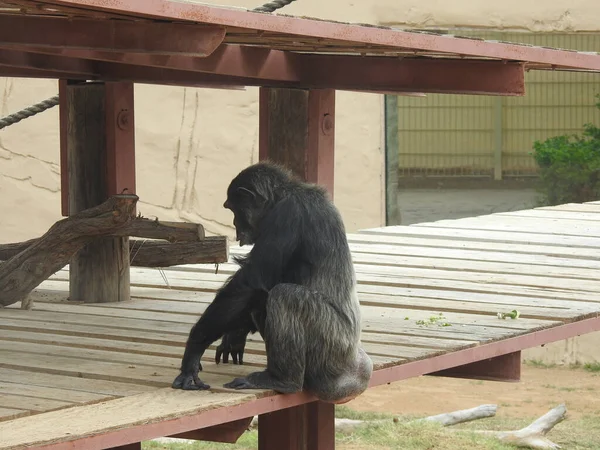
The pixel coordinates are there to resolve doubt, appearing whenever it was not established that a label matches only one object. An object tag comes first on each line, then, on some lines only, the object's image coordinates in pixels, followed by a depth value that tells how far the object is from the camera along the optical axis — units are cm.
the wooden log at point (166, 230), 1165
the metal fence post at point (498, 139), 3337
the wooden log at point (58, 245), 1116
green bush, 2470
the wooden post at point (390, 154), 2202
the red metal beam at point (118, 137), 1183
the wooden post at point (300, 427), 959
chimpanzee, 815
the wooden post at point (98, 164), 1186
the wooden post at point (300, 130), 1107
